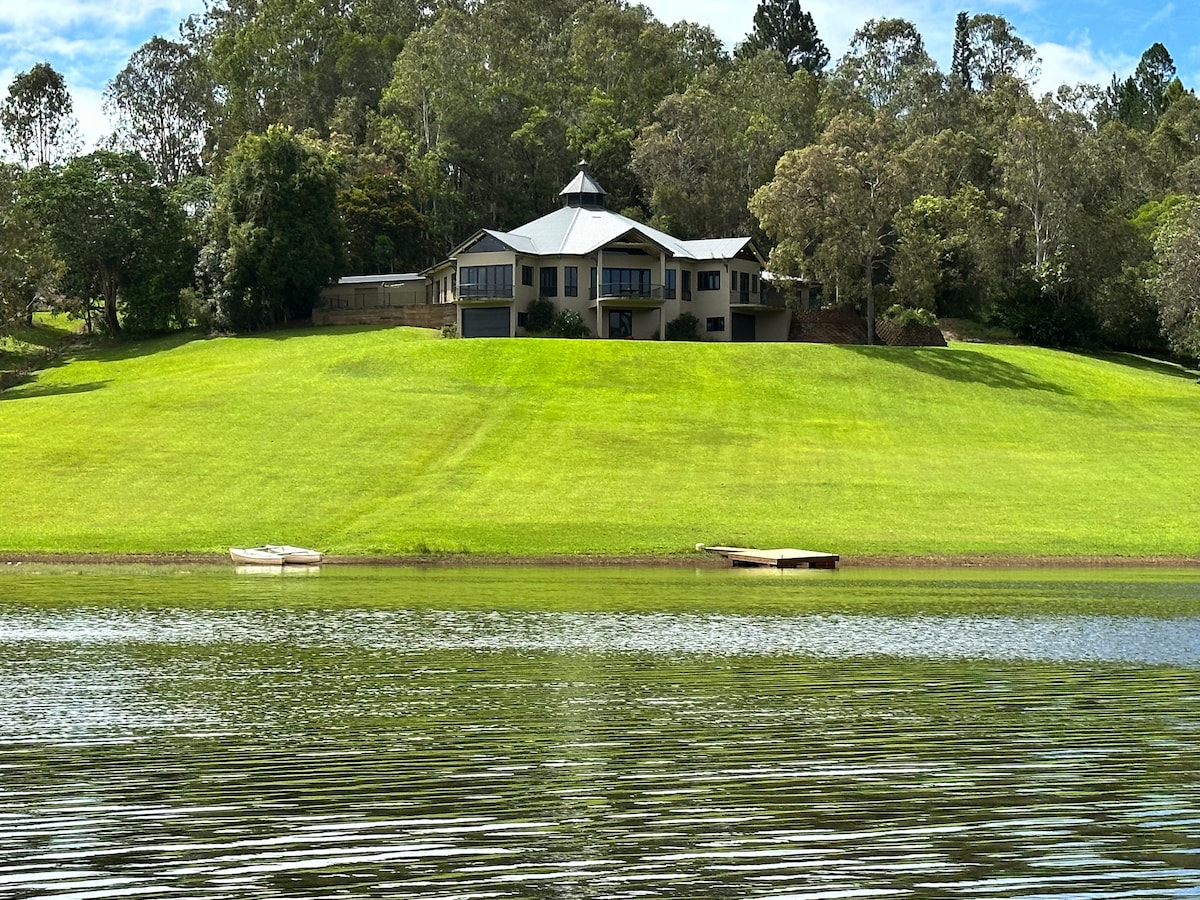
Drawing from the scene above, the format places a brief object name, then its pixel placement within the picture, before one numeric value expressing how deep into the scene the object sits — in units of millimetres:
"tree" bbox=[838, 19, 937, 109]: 190250
